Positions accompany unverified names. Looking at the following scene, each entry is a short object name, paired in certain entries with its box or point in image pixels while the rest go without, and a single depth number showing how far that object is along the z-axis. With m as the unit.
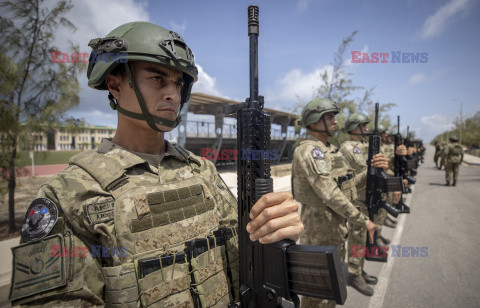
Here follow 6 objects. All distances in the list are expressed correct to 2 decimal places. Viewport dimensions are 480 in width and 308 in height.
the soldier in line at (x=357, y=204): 3.55
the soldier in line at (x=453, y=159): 10.97
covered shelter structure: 12.52
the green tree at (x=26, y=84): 4.73
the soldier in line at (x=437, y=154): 19.21
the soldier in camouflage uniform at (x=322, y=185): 2.73
